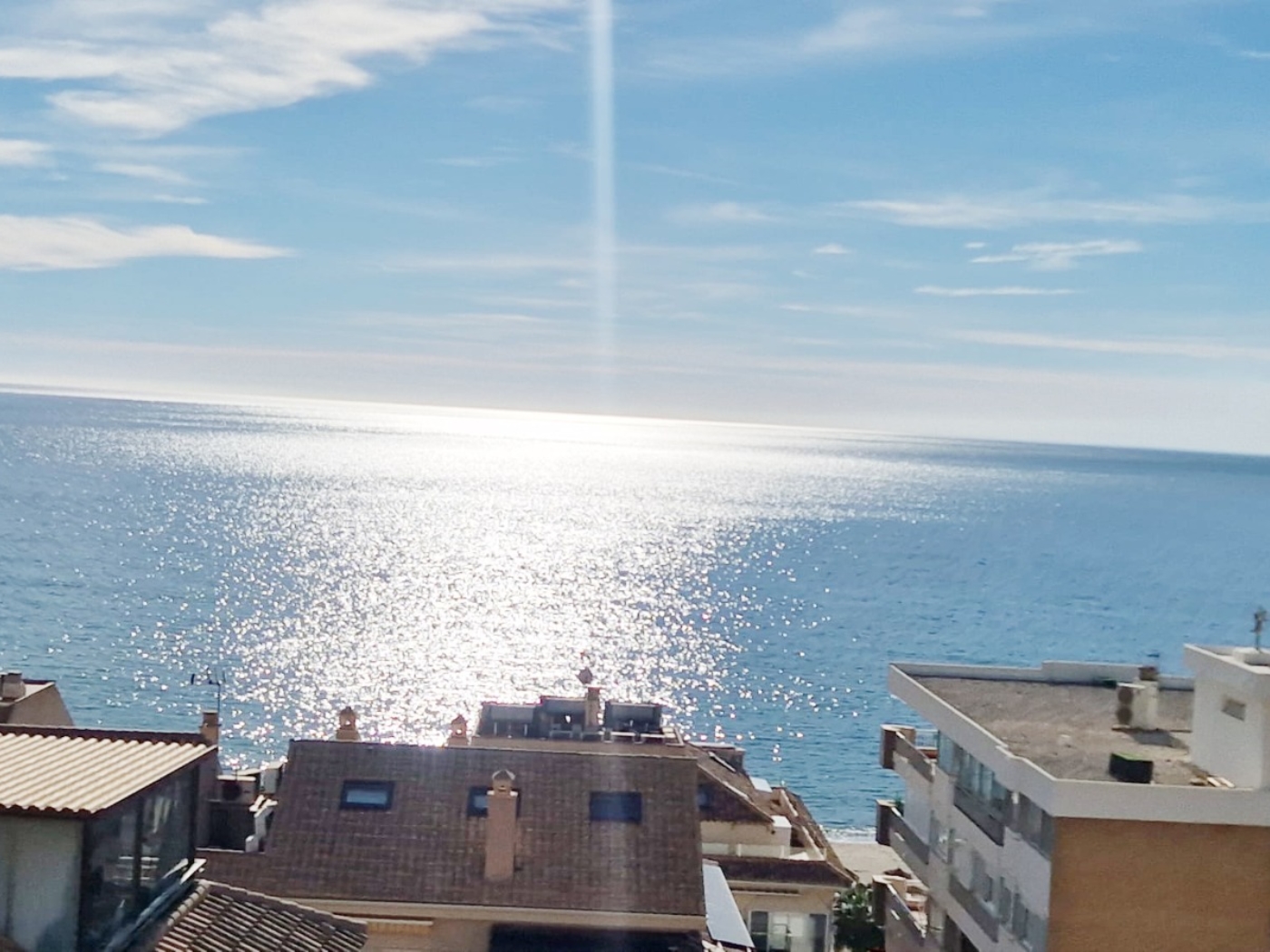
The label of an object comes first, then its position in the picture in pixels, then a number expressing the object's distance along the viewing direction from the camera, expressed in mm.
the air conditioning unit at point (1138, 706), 27719
